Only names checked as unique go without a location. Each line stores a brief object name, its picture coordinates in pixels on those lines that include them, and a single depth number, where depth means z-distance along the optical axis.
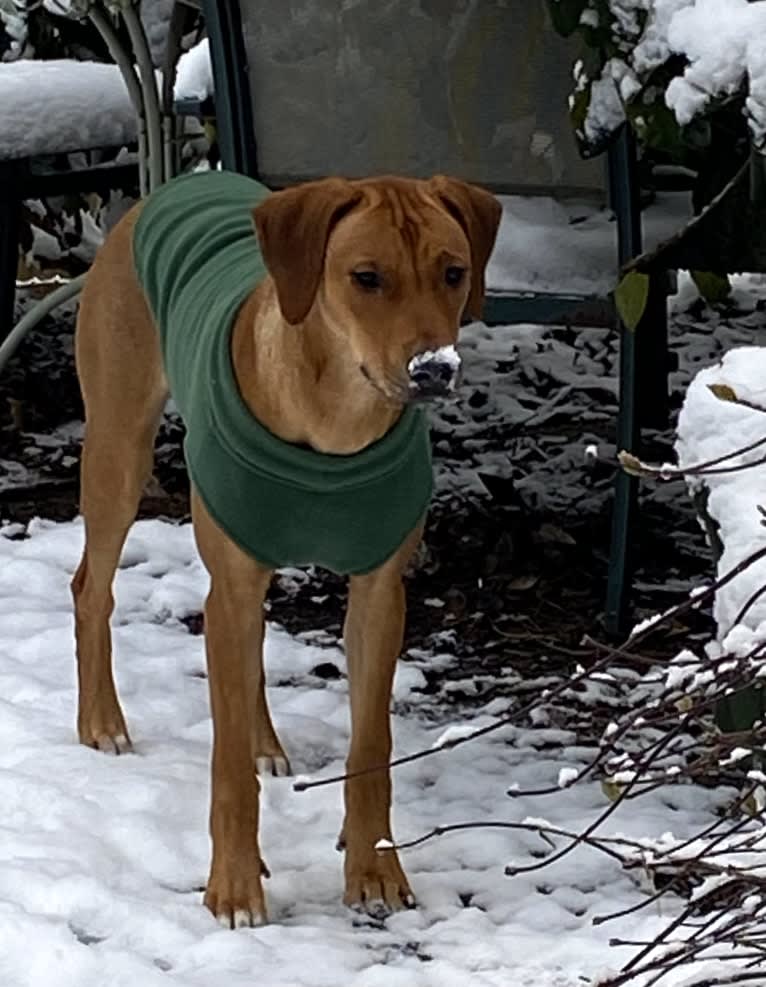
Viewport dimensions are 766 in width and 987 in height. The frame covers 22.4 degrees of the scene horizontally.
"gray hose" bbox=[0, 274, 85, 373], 5.10
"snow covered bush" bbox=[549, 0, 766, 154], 2.87
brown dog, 2.58
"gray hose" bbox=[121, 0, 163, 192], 4.93
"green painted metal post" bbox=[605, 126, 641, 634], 3.78
